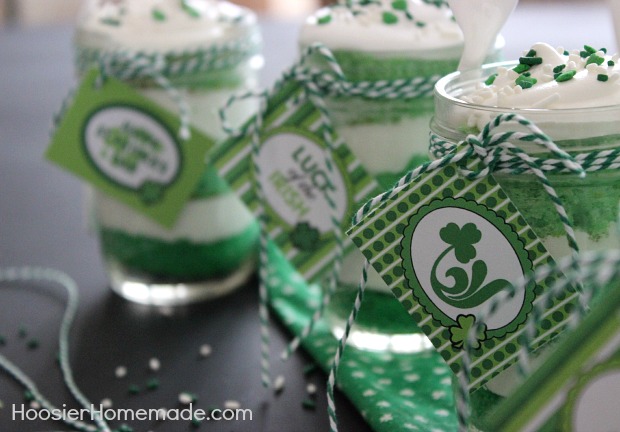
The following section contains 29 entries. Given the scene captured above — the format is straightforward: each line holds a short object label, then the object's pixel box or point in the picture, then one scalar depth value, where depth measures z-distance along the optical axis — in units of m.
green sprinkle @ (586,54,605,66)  0.56
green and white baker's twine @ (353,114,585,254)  0.49
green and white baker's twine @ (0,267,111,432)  0.70
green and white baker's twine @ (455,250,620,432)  0.42
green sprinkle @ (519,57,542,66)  0.58
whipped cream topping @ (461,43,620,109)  0.53
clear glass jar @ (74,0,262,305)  0.89
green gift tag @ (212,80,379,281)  0.75
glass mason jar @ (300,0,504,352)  0.72
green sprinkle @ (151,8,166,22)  0.89
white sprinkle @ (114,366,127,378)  0.78
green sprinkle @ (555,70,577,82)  0.54
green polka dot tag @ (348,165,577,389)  0.53
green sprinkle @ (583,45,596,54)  0.59
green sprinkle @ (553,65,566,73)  0.56
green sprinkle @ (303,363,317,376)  0.78
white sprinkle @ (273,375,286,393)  0.75
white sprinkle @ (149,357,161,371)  0.79
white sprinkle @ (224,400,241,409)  0.72
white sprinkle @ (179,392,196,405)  0.73
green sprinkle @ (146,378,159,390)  0.76
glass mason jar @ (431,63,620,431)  0.51
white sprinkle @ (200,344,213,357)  0.82
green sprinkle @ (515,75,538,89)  0.55
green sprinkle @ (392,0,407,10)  0.75
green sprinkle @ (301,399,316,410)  0.72
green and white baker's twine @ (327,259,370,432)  0.58
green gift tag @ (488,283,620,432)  0.40
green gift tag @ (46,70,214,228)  0.90
